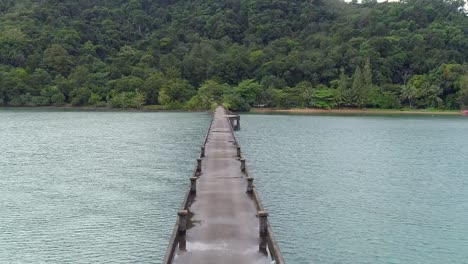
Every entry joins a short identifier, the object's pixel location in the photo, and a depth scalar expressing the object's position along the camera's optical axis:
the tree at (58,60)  105.75
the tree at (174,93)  93.44
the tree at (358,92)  92.69
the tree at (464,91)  87.00
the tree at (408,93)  92.62
